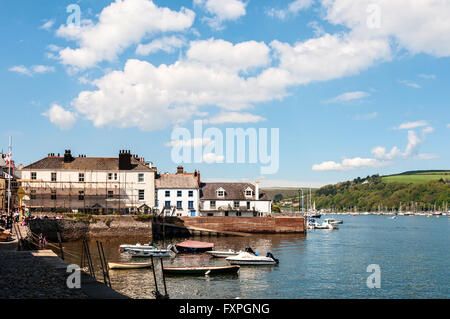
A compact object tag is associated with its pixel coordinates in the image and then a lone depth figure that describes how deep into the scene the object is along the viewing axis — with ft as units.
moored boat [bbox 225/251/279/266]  147.74
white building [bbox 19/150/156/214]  258.16
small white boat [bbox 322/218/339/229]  372.38
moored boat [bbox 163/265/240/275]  127.54
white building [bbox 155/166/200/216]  290.76
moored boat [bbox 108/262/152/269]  133.47
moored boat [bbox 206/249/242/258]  167.80
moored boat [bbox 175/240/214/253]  185.37
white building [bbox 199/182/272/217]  296.71
